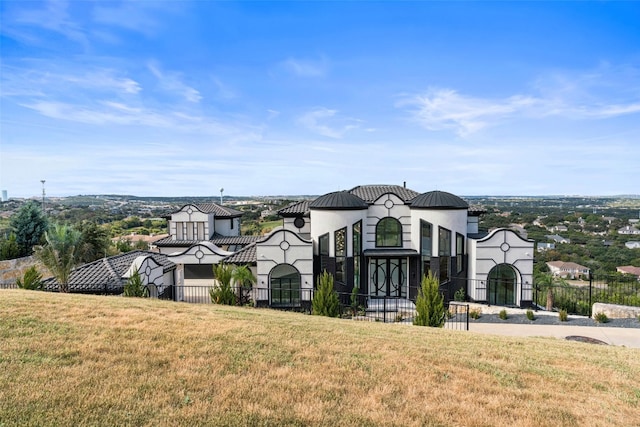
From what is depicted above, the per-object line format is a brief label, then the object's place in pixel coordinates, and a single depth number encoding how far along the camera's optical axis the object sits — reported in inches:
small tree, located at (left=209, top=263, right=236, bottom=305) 626.5
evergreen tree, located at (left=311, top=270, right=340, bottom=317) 585.0
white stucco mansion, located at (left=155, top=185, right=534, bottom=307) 740.6
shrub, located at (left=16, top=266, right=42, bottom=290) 624.4
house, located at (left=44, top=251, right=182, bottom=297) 641.6
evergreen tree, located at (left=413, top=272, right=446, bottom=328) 521.7
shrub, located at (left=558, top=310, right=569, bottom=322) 643.5
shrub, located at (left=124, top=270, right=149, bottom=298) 599.2
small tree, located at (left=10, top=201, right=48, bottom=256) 1310.3
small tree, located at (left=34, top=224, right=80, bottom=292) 645.9
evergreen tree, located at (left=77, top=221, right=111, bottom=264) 1091.1
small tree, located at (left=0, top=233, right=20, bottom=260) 1185.4
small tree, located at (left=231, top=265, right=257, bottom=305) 695.1
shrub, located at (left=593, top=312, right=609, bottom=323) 640.4
